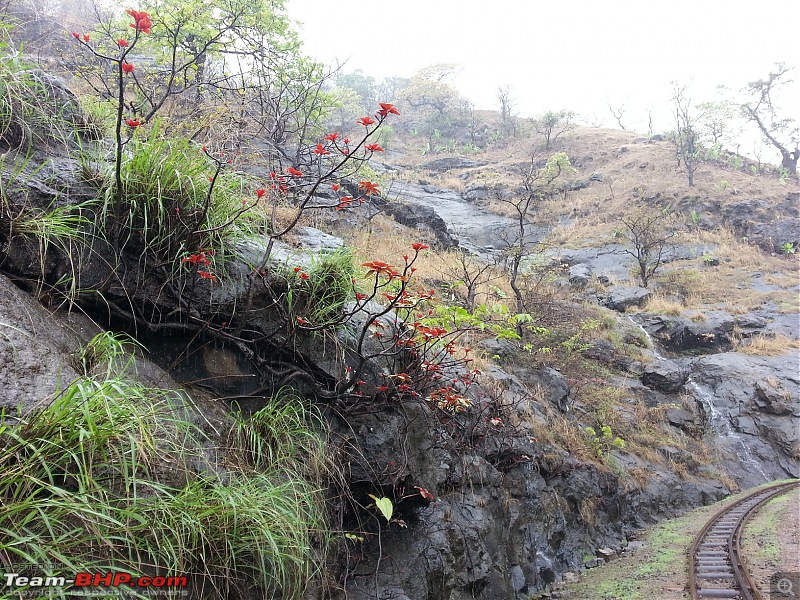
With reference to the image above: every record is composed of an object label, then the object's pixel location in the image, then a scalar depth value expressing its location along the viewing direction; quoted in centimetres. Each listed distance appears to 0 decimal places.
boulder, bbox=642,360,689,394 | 1265
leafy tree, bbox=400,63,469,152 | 4447
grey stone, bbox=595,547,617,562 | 702
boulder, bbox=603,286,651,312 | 1769
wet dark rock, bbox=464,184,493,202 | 2973
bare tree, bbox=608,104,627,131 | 4777
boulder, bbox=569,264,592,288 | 1948
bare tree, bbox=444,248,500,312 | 908
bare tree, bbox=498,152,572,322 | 2599
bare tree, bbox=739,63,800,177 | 3011
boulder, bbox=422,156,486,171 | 3619
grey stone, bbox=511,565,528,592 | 546
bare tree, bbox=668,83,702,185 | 2914
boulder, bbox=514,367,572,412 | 879
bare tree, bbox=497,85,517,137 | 4466
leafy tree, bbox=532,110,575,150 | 3703
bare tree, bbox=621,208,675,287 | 1914
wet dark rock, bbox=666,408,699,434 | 1194
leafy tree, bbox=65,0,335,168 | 714
